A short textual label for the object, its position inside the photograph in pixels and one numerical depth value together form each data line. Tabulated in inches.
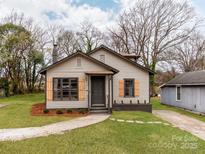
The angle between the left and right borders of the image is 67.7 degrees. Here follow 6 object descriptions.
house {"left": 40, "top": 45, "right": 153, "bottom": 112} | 410.9
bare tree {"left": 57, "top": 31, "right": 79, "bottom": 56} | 1051.9
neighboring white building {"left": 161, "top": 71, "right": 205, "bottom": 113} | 457.2
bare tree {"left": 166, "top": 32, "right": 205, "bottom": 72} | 1004.0
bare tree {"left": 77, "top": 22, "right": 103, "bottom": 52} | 1063.8
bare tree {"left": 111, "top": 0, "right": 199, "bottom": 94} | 860.6
